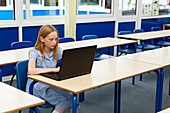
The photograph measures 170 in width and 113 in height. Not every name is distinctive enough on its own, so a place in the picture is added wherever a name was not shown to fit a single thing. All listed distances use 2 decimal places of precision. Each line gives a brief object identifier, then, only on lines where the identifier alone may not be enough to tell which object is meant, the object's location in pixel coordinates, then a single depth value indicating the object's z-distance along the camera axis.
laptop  2.31
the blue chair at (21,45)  3.93
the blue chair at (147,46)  5.57
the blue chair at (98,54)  4.58
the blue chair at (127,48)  5.25
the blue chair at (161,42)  6.07
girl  2.52
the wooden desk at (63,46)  3.24
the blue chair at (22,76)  2.54
